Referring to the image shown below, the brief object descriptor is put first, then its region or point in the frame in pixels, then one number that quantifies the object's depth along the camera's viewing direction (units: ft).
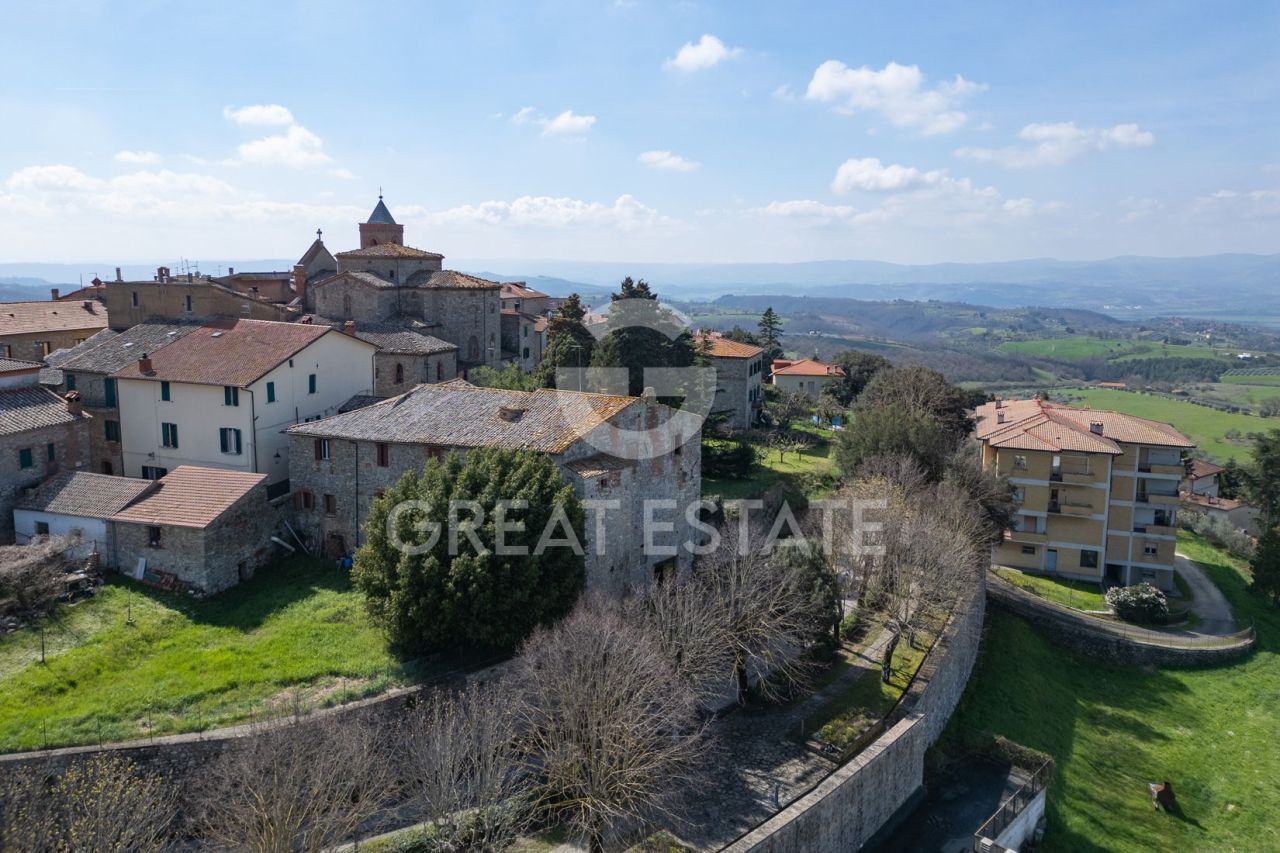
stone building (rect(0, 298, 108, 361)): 152.05
